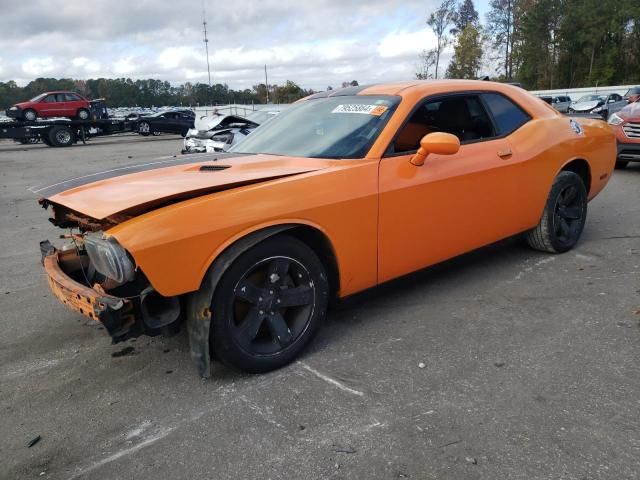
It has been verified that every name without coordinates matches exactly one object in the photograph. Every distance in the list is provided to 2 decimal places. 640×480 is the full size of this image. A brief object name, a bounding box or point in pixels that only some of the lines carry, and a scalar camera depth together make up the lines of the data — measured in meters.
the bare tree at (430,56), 51.00
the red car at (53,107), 24.86
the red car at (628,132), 8.67
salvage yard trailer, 22.19
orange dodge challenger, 2.47
